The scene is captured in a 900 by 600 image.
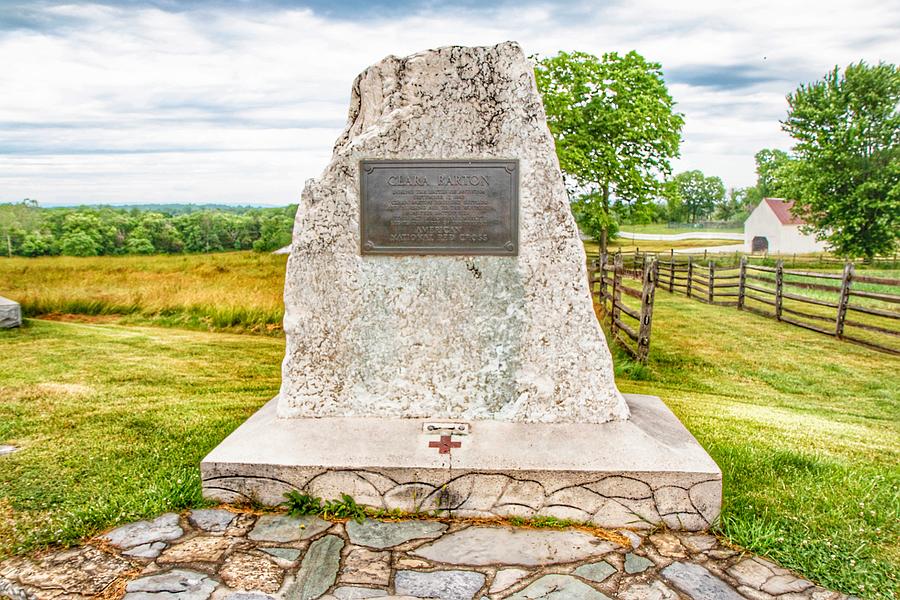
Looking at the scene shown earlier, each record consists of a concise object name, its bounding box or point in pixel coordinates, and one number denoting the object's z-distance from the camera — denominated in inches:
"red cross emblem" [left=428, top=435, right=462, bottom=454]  154.1
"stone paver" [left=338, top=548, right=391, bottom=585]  124.8
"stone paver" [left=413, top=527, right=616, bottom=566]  132.4
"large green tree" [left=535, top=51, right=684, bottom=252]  884.0
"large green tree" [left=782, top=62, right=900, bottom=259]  1159.0
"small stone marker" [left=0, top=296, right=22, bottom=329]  411.8
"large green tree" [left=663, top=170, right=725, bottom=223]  3469.5
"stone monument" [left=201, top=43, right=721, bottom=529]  167.8
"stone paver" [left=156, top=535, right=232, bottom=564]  130.4
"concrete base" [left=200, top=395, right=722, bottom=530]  147.1
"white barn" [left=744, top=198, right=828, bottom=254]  1878.7
